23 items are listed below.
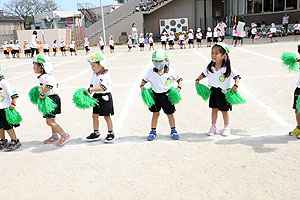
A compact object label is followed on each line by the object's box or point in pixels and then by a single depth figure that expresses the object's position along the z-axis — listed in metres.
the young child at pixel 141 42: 21.52
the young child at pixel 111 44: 21.39
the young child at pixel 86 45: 21.95
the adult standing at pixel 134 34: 25.11
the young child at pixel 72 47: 21.73
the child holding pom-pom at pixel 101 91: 4.27
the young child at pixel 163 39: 21.52
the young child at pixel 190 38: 20.81
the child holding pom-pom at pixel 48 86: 4.30
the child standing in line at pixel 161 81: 4.32
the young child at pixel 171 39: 20.80
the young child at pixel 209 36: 20.91
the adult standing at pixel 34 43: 19.25
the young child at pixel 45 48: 22.16
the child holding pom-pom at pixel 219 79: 4.26
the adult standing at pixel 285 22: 26.36
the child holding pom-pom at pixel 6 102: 4.22
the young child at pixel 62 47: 21.98
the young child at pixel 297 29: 19.83
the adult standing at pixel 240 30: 18.53
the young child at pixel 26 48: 22.52
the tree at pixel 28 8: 67.45
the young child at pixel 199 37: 21.09
